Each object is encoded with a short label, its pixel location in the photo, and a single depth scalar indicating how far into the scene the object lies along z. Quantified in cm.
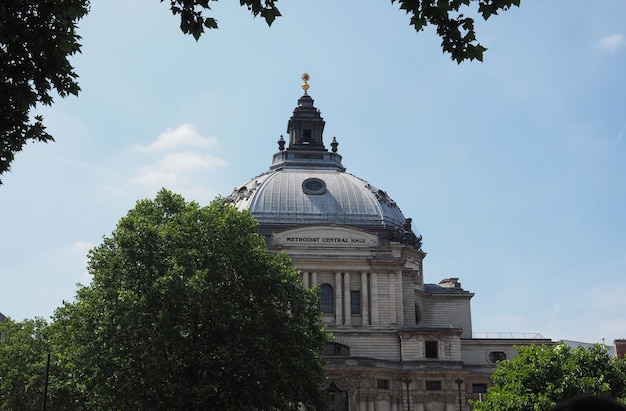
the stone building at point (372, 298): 7494
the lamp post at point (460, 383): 7485
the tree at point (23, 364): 5484
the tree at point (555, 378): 4278
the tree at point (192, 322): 4053
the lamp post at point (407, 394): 7471
